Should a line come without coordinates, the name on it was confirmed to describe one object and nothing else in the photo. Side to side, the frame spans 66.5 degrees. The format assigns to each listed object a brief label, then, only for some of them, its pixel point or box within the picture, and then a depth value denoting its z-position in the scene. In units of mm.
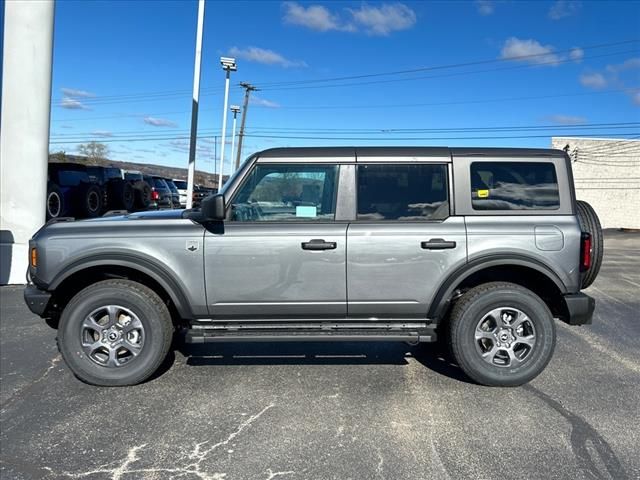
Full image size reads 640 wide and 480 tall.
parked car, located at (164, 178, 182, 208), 23903
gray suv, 3936
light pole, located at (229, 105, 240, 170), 43875
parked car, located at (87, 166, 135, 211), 16688
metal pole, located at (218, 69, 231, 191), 29641
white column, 8102
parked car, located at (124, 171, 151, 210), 18297
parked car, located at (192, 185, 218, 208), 23719
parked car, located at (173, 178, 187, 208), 25312
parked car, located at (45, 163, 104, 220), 14453
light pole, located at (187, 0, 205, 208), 15352
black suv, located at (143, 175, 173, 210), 20341
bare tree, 68250
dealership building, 27234
